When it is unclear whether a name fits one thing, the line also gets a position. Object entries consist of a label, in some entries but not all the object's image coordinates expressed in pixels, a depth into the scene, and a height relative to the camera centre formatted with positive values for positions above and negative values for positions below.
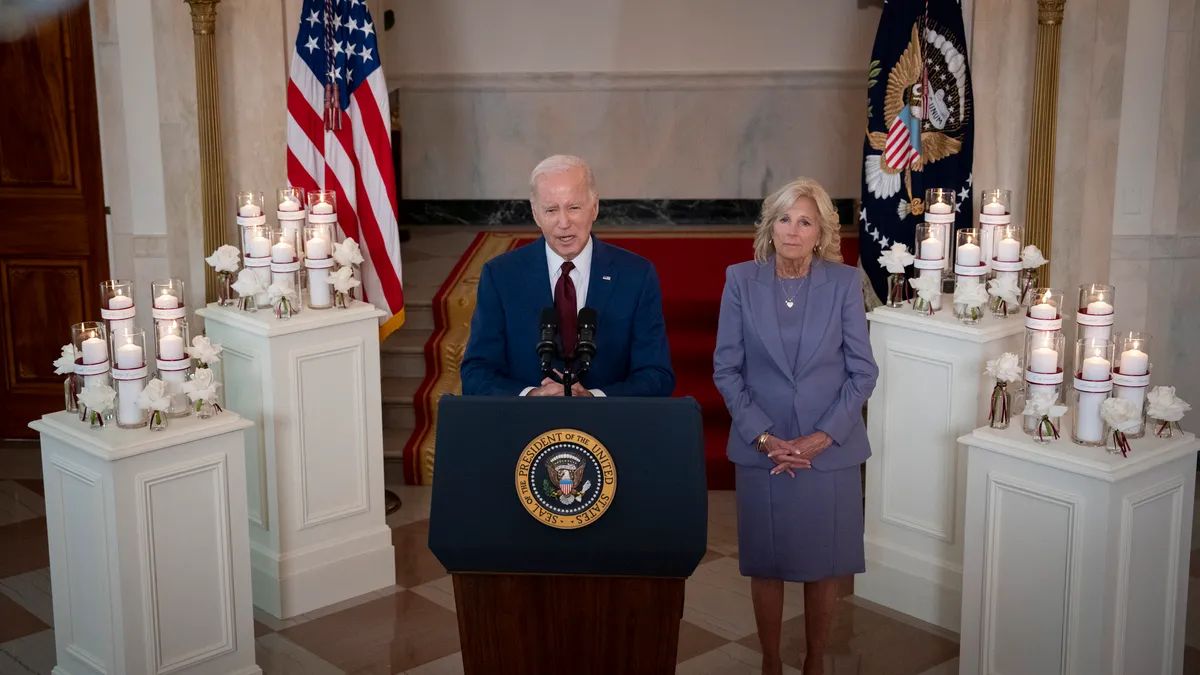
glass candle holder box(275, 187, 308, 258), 5.42 -0.20
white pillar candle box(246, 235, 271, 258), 5.30 -0.32
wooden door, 7.07 -0.22
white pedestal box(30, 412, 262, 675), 4.29 -1.28
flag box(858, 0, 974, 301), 5.69 +0.19
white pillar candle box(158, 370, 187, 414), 4.54 -0.76
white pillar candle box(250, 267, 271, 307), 5.30 -0.46
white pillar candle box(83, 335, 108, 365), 4.36 -0.61
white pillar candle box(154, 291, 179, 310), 4.59 -0.47
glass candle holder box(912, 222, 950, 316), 5.19 -0.37
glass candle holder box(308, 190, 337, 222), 5.46 -0.16
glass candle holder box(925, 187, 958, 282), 5.26 -0.18
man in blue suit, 3.76 -0.43
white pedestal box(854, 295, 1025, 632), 5.05 -1.12
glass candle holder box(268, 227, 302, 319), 5.23 -0.46
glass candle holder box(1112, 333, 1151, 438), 4.14 -0.65
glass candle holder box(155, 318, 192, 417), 4.54 -0.67
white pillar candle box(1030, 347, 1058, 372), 4.29 -0.64
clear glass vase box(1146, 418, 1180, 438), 4.18 -0.84
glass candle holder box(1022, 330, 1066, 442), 4.24 -0.68
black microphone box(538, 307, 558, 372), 3.05 -0.40
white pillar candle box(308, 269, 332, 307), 5.36 -0.50
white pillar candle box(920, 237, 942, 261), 5.19 -0.33
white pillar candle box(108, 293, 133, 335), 4.41 -0.52
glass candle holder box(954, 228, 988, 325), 5.03 -0.44
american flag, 5.69 +0.16
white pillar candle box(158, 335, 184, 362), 4.54 -0.63
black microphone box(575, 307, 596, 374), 3.07 -0.41
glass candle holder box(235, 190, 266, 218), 5.41 -0.16
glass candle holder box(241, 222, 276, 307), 5.31 -0.35
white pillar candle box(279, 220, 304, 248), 5.38 -0.26
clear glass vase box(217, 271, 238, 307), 5.39 -0.50
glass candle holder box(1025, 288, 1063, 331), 4.37 -0.50
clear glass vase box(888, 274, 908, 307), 5.32 -0.50
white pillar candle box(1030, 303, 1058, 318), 4.37 -0.49
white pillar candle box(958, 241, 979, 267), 5.07 -0.35
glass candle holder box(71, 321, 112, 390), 4.37 -0.62
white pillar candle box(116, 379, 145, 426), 4.37 -0.77
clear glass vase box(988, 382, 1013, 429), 4.42 -0.82
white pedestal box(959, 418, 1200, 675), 4.02 -1.23
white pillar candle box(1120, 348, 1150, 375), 4.13 -0.62
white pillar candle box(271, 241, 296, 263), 5.26 -0.34
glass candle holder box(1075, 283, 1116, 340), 4.30 -0.49
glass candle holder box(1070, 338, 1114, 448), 4.16 -0.73
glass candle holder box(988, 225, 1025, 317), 5.10 -0.41
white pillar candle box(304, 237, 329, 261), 5.34 -0.33
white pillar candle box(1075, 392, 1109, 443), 4.16 -0.81
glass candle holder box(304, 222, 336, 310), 5.34 -0.39
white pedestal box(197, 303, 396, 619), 5.23 -1.14
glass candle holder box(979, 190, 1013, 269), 5.25 -0.20
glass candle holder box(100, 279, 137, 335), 4.41 -0.47
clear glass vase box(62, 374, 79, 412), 4.48 -0.77
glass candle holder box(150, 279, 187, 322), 4.58 -0.46
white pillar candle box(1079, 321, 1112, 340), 4.30 -0.55
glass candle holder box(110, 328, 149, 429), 4.37 -0.69
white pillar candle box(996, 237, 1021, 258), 5.10 -0.33
